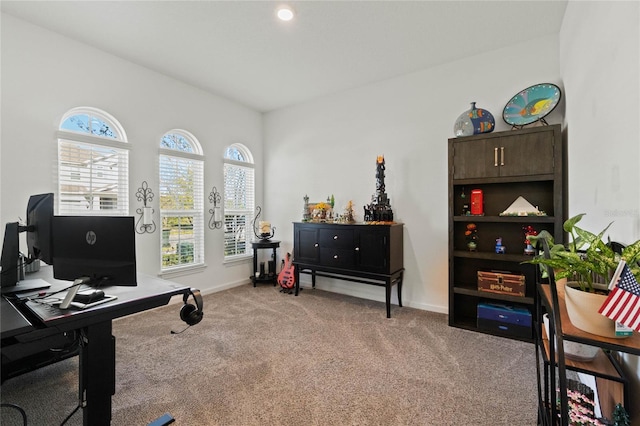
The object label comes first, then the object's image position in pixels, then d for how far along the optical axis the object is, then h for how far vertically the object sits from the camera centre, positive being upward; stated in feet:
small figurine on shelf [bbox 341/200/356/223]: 12.65 -0.16
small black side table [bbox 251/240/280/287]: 14.82 -3.00
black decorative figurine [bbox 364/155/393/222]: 11.73 +0.30
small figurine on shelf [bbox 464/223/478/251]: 10.42 -0.88
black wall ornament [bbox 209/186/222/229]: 13.97 +0.13
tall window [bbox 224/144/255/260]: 14.87 +0.72
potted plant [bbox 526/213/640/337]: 2.78 -0.68
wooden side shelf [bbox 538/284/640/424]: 2.67 -2.03
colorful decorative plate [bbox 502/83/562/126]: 8.83 +3.40
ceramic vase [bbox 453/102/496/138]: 9.61 +3.01
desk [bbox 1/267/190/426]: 4.04 -1.71
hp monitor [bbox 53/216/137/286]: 4.84 -0.60
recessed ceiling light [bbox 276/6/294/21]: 8.09 +5.80
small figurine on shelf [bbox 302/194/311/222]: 14.08 -0.01
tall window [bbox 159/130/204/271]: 12.34 +0.58
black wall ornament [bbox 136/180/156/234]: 11.45 +0.05
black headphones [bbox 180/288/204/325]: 5.53 -1.93
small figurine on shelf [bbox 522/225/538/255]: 9.07 -0.79
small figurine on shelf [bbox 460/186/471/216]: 10.45 +0.24
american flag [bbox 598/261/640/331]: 2.38 -0.79
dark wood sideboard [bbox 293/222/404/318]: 11.00 -1.68
